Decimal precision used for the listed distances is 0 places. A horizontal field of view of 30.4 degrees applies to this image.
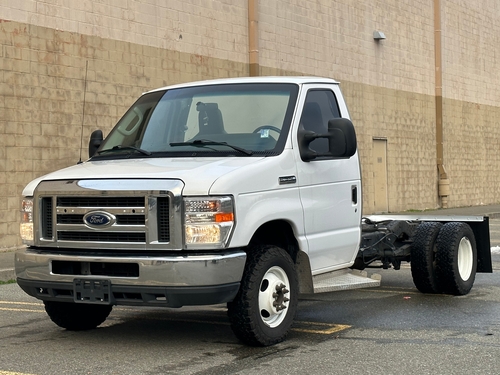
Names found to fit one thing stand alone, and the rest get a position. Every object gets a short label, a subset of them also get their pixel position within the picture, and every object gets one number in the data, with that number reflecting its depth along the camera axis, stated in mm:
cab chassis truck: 7000
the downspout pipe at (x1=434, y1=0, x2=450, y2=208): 33156
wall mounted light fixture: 29375
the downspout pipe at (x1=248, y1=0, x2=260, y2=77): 23031
